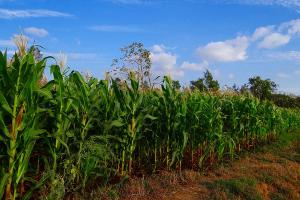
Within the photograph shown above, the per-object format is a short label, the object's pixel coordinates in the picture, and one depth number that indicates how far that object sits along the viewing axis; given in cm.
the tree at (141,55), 2499
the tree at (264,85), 3959
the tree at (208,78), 3238
